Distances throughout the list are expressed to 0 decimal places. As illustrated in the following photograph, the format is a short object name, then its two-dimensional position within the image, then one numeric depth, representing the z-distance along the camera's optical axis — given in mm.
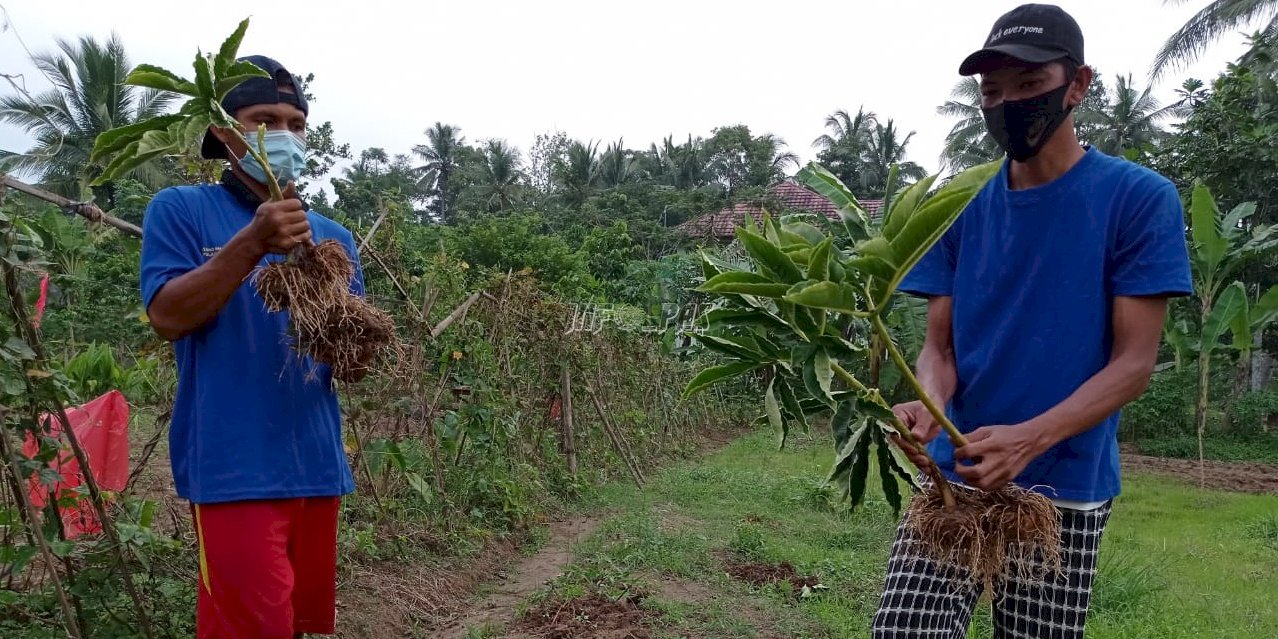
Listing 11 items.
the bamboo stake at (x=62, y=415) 2213
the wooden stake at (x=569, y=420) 6961
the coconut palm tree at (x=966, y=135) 31203
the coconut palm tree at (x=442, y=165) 45406
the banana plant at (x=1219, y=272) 7859
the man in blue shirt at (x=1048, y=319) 1688
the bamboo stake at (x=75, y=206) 2070
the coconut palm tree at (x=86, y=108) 21625
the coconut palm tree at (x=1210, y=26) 16094
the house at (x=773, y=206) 23141
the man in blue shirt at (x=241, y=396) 1803
